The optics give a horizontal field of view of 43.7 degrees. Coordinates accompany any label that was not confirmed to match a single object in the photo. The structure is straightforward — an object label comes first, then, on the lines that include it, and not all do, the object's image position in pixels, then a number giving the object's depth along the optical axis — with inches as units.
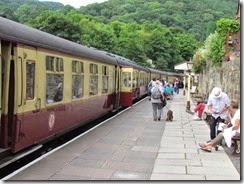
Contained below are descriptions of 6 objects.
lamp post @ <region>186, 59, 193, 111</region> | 688.0
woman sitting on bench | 238.0
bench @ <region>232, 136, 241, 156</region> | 272.5
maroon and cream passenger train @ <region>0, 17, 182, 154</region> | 209.9
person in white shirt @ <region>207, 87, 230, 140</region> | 304.6
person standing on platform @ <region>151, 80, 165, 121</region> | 491.7
